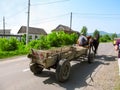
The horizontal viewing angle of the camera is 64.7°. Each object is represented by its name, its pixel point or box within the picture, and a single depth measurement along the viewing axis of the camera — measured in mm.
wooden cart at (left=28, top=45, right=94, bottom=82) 3835
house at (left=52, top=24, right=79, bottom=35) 37290
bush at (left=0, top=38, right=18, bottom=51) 9397
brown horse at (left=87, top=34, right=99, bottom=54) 7394
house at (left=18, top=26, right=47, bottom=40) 34716
